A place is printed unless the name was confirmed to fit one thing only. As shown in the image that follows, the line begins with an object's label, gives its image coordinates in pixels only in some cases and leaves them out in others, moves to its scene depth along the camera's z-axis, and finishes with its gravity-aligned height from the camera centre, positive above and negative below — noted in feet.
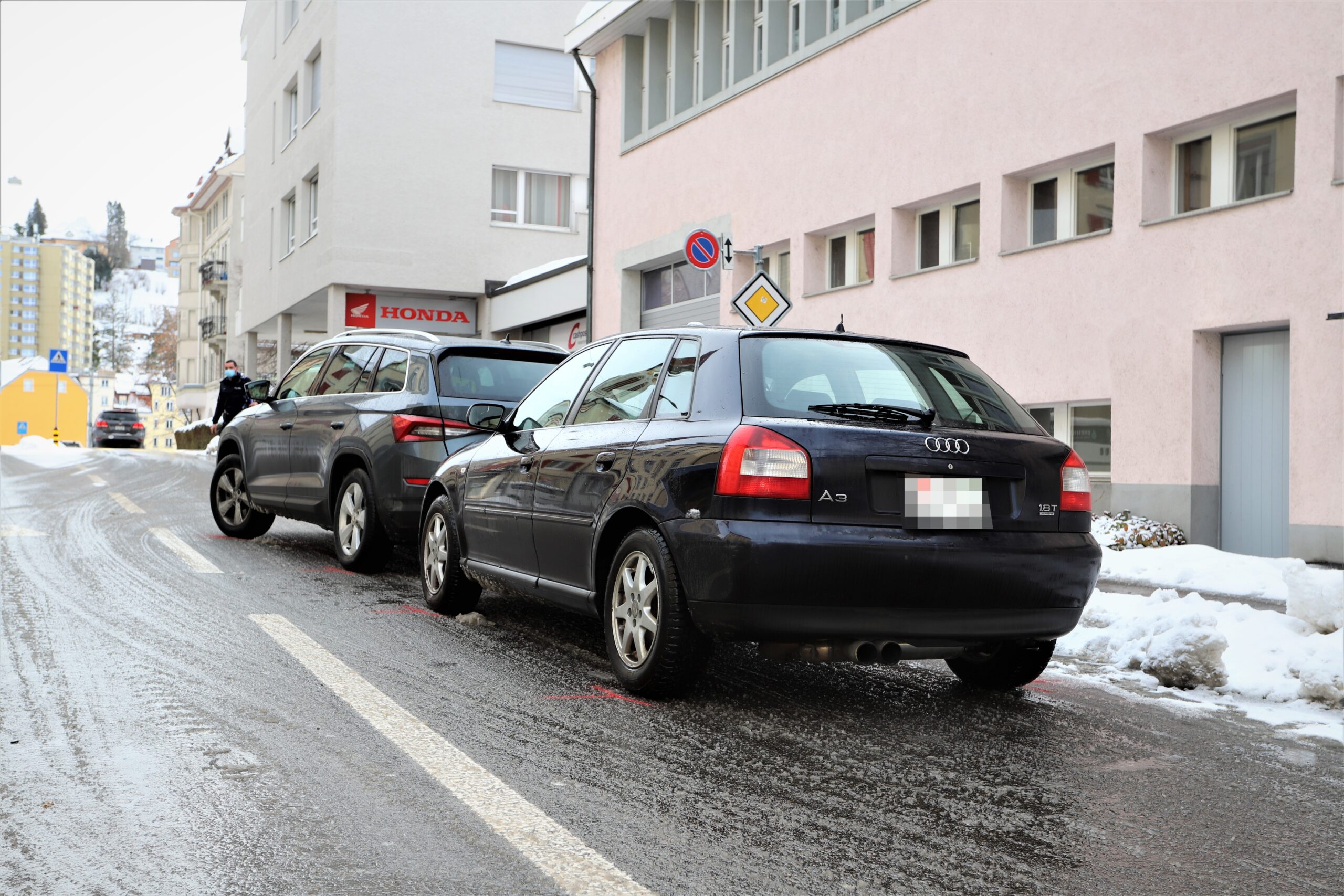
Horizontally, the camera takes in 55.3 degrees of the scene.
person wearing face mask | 70.90 +2.41
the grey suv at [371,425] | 28.09 +0.34
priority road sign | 46.62 +5.19
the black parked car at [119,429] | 178.29 +1.09
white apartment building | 108.88 +25.03
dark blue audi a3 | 15.64 -0.87
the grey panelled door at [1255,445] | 38.52 +0.16
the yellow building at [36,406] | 247.70 +5.81
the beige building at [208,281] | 202.69 +27.46
